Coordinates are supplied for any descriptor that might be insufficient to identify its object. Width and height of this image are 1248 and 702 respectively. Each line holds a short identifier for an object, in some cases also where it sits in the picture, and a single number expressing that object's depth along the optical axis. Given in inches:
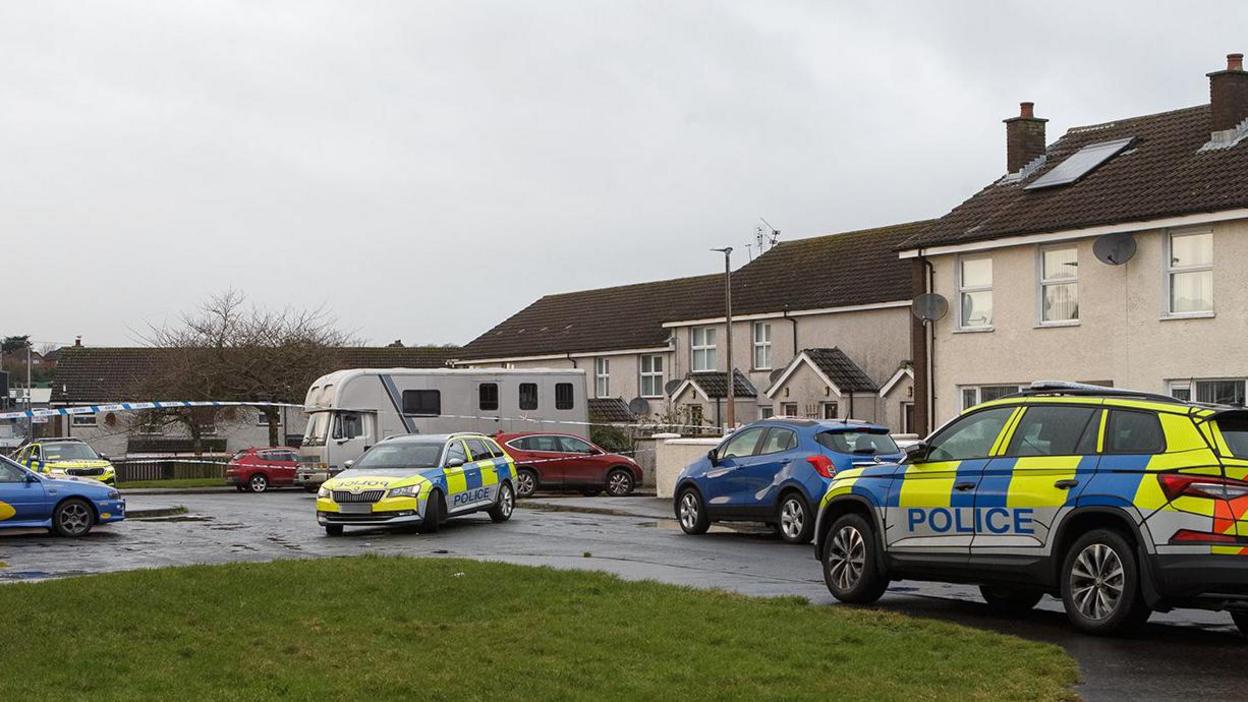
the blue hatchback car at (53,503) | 895.7
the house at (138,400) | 2539.4
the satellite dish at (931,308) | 1277.1
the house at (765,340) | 1726.1
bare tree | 2282.2
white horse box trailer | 1502.2
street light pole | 1640.9
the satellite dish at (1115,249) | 1123.9
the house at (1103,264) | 1085.8
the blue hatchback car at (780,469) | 816.3
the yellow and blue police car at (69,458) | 1429.6
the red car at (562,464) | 1417.3
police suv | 408.8
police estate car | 888.3
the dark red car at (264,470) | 1728.6
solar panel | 1259.2
